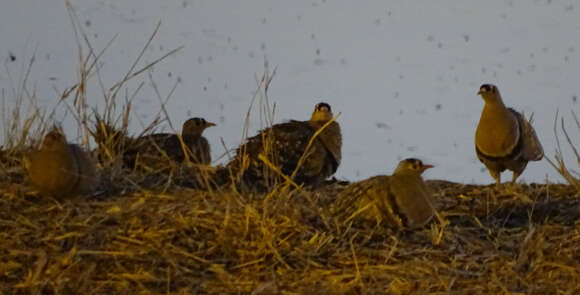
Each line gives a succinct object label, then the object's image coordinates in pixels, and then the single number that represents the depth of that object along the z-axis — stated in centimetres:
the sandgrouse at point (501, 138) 1927
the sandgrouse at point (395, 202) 1337
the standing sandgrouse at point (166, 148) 1744
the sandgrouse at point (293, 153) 1716
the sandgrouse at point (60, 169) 1441
